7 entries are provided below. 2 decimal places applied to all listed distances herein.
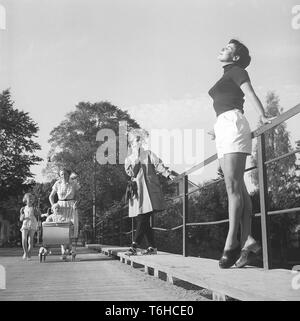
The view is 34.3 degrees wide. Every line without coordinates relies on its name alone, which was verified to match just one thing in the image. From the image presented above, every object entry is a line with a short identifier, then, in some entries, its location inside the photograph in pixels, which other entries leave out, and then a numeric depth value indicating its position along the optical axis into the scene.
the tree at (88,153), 22.58
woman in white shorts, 2.79
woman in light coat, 5.15
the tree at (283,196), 17.95
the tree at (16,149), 18.44
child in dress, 8.16
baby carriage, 7.03
